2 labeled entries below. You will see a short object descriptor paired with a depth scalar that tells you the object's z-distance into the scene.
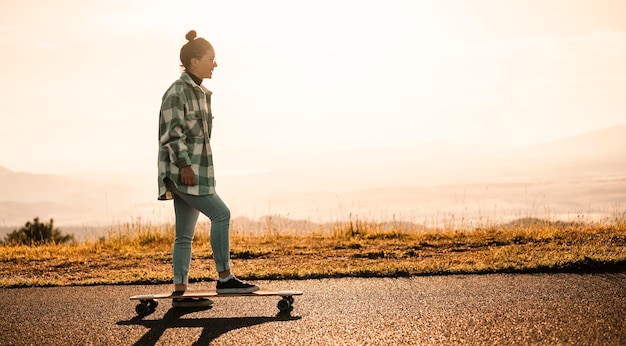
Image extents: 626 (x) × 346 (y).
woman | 5.67
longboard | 5.80
